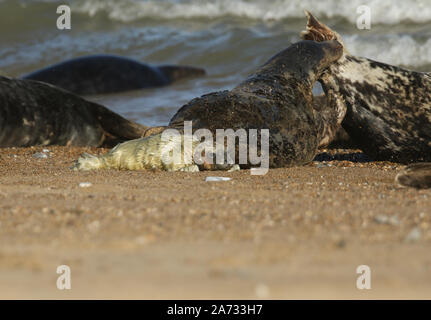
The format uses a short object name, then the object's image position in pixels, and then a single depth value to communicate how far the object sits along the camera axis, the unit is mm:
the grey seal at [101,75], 21750
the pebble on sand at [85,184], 7332
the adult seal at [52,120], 13234
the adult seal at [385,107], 10797
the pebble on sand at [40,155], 11859
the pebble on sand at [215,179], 8102
